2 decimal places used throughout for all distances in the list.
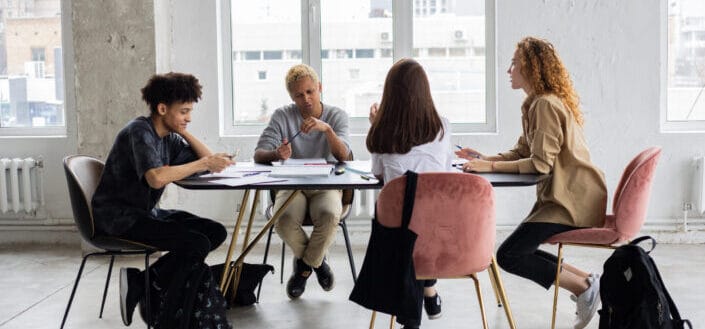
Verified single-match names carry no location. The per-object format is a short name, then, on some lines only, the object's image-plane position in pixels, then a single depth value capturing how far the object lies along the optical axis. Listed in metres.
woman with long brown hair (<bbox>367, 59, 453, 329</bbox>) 3.18
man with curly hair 3.35
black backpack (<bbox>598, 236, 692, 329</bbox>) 3.03
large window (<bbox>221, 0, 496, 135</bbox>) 5.51
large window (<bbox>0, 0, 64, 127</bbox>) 5.77
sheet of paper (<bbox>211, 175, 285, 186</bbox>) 3.28
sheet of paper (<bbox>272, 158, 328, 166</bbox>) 3.84
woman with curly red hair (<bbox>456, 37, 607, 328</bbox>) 3.38
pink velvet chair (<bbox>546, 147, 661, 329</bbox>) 3.33
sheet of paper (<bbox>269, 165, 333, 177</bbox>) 3.51
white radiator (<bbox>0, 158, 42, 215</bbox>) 5.56
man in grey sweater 4.03
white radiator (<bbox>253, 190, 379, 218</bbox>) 5.38
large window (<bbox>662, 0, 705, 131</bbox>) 5.49
